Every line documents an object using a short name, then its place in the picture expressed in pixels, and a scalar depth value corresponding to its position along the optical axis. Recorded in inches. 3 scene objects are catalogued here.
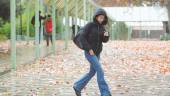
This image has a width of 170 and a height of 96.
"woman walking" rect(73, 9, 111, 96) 437.1
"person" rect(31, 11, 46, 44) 1077.0
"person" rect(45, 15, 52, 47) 1249.2
